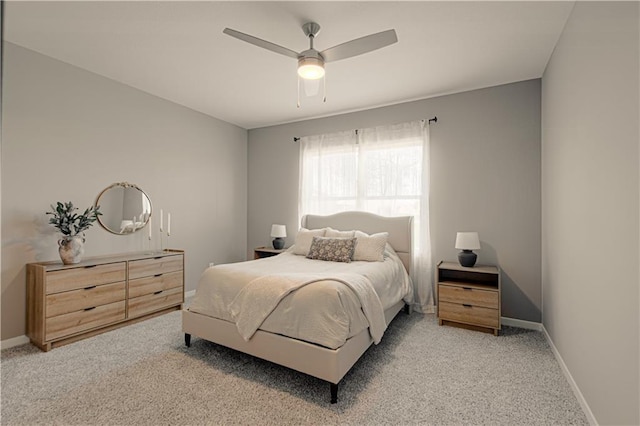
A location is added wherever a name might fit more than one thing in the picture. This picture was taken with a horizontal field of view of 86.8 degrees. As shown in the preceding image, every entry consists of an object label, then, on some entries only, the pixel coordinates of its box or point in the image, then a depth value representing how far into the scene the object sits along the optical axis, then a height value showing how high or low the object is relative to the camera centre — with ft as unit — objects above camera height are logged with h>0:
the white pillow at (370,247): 12.59 -1.20
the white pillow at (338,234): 13.93 -0.76
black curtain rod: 13.77 +3.94
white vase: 10.41 -1.08
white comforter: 7.87 -2.15
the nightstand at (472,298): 11.15 -2.79
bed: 7.68 -2.97
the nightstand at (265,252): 16.27 -1.78
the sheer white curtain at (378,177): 13.89 +1.75
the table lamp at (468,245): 11.91 -1.03
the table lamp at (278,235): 16.48 -0.96
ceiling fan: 7.80 +4.13
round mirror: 12.41 +0.25
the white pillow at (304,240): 14.05 -1.04
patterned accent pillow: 12.67 -1.29
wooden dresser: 9.82 -2.61
